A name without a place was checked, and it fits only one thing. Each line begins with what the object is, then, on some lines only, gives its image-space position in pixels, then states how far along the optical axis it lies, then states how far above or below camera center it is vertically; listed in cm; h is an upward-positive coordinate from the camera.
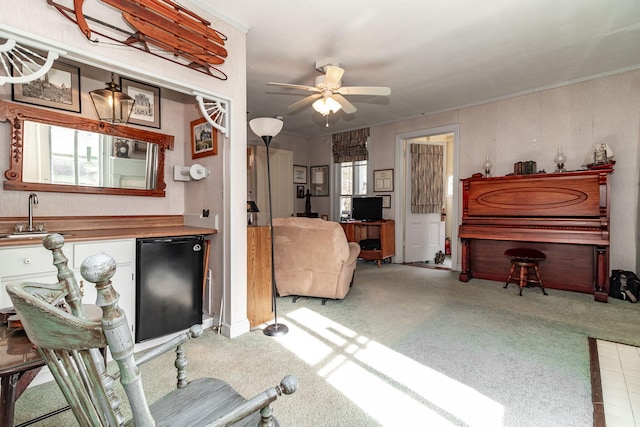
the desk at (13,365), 86 -45
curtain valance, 626 +132
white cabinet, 176 -37
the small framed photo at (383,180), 596 +56
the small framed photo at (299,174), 682 +76
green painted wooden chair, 55 -31
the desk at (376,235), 555 -52
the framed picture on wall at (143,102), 283 +102
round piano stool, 380 -68
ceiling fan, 296 +120
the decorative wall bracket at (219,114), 250 +80
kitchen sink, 195 -19
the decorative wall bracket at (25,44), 154 +84
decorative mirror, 224 +44
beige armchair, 332 -57
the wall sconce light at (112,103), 256 +90
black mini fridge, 228 -61
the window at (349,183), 655 +55
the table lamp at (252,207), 420 +0
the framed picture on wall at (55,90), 228 +92
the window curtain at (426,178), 594 +60
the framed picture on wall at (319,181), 687 +62
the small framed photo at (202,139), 274 +65
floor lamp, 266 +69
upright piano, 352 -22
